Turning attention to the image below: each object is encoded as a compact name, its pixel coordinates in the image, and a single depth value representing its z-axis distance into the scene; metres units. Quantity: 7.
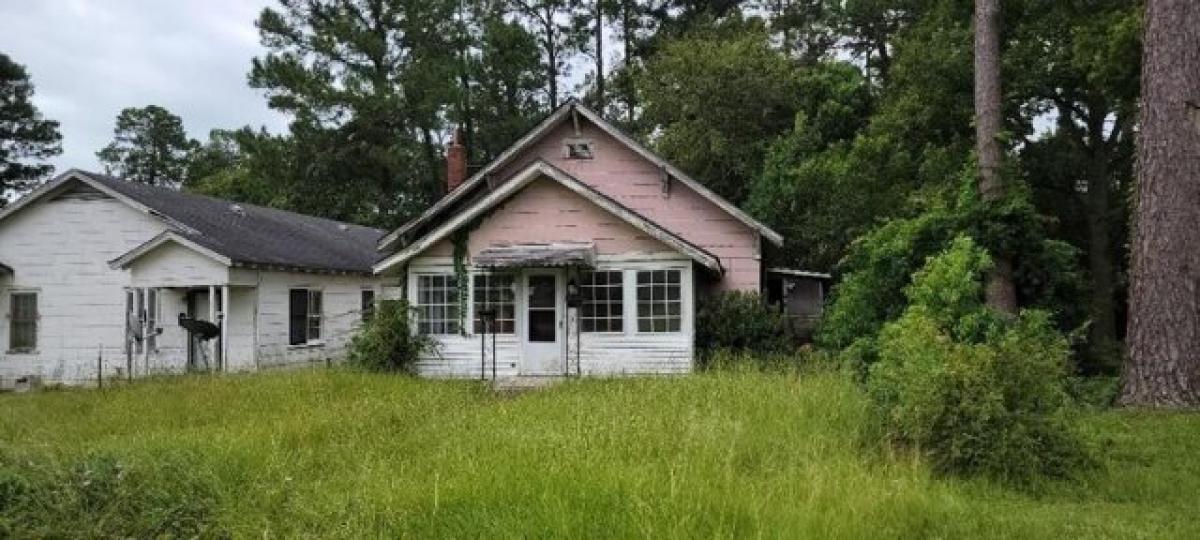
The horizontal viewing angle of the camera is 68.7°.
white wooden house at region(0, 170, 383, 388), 19.59
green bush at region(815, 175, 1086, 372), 15.12
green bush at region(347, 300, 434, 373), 17.25
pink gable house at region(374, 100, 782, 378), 17.17
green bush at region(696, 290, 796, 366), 17.45
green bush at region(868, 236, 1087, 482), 7.09
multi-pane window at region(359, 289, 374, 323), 25.42
